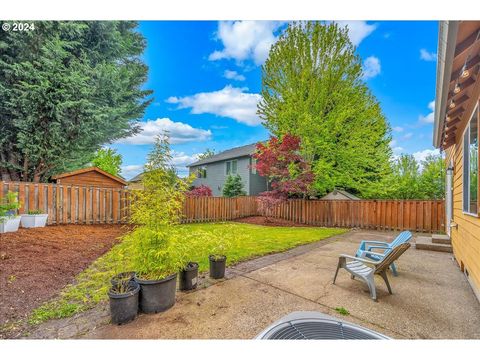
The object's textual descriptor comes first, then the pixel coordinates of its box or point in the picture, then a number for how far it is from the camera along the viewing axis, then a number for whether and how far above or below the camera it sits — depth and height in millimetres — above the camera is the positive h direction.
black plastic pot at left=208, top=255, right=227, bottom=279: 3301 -1251
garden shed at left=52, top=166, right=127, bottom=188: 8117 +189
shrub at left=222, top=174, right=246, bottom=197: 15469 -212
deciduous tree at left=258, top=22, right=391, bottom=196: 10836 +4007
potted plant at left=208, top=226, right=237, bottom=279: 3278 -1166
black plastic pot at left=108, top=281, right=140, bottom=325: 2092 -1183
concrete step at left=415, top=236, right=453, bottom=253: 5262 -1494
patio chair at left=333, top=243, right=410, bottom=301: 2731 -1120
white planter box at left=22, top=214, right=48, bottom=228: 5589 -968
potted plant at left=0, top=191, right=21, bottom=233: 4678 -706
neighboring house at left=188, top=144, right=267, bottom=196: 16003 +1116
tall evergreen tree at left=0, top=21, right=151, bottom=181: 6285 +2869
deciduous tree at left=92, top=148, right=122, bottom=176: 22769 +2284
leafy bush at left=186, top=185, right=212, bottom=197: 12734 -476
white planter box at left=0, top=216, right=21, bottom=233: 4688 -920
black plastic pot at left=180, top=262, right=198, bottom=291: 2875 -1247
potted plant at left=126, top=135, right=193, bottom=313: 2352 -591
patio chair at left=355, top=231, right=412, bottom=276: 3579 -1107
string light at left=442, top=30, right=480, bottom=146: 2006 +1108
